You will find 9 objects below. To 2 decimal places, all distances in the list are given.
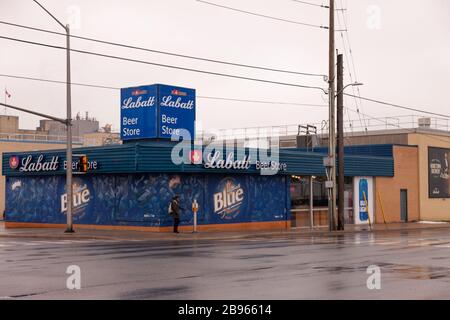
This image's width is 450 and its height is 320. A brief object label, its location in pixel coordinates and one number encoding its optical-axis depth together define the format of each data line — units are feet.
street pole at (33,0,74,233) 116.48
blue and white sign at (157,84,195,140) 127.03
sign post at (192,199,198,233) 118.44
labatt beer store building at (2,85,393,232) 122.93
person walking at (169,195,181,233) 116.78
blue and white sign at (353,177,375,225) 156.35
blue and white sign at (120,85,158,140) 126.62
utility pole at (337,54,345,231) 128.77
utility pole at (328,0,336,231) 125.39
